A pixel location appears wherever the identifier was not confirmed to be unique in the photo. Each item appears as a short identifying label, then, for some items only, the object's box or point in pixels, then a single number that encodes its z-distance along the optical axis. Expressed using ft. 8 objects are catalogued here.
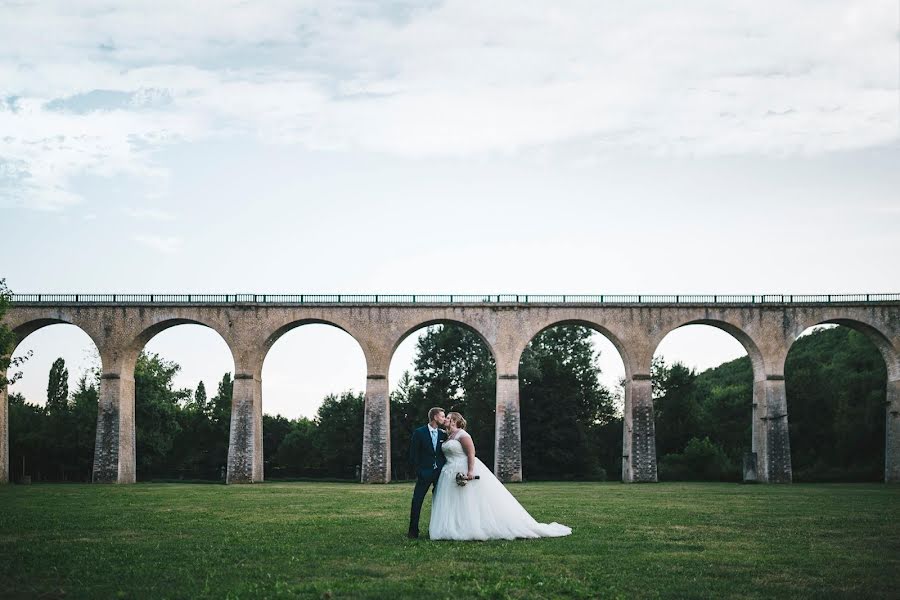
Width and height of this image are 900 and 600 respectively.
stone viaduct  118.93
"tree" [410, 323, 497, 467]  163.94
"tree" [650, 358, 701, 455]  168.76
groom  38.37
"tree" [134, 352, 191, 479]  161.58
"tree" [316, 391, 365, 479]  168.66
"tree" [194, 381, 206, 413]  232.30
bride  37.04
